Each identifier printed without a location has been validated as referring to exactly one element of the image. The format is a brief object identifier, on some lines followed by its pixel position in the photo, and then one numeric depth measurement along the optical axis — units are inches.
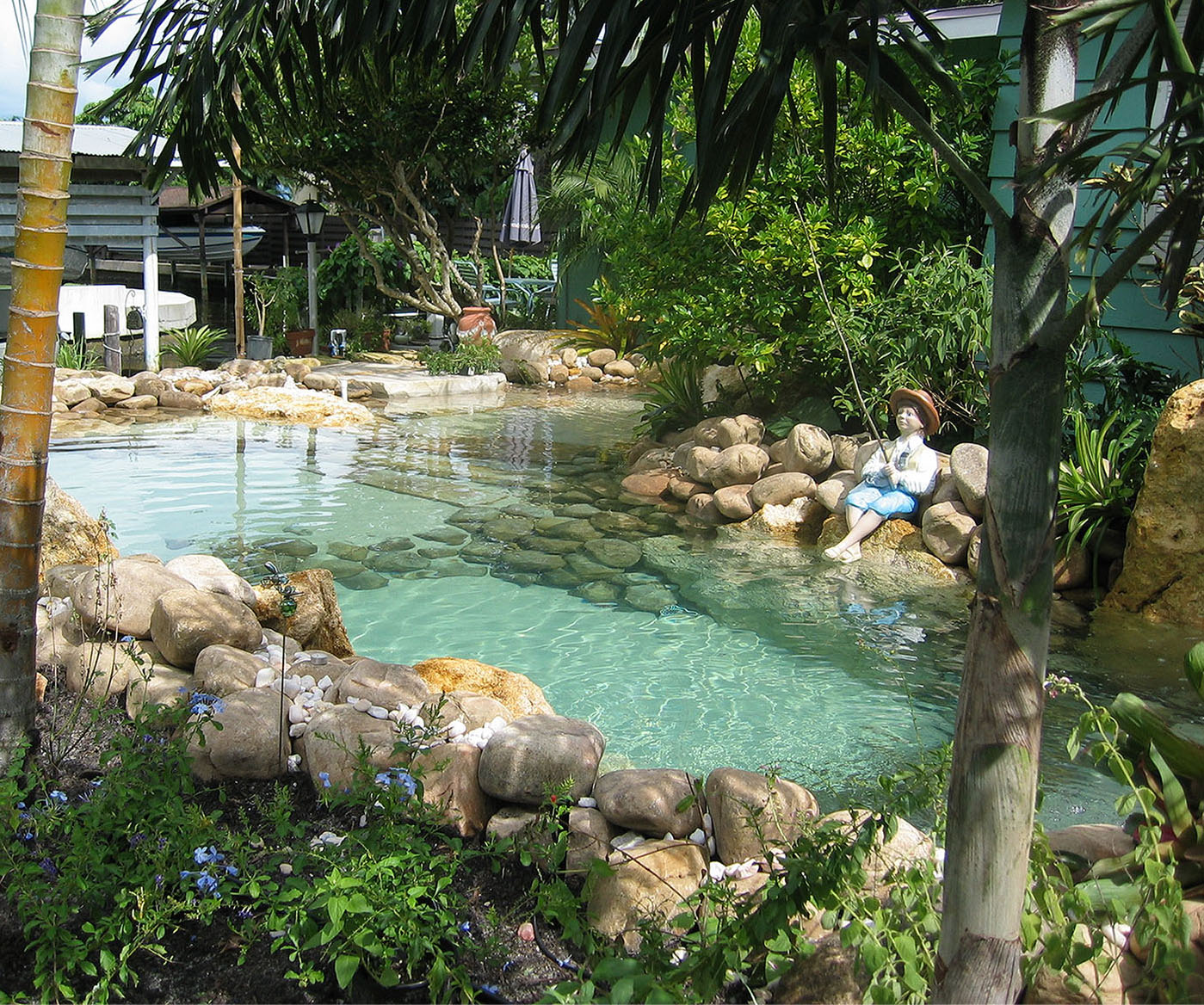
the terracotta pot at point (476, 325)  675.4
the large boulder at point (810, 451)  350.3
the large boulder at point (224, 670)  162.7
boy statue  303.1
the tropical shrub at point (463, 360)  625.6
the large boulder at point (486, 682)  185.0
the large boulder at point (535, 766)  132.5
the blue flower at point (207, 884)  101.6
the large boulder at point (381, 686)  159.9
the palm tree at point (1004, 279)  78.5
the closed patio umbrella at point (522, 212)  710.5
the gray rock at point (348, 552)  293.1
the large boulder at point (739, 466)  357.4
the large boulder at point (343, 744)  135.5
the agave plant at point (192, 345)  613.3
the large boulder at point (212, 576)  206.8
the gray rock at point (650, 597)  264.7
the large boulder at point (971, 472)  290.5
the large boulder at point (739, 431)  382.9
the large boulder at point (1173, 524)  247.4
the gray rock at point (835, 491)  323.3
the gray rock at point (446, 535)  314.5
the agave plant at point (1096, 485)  273.4
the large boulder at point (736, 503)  342.6
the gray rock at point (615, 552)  297.4
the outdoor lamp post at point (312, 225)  687.7
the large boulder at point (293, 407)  506.0
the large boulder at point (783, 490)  340.5
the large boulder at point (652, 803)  125.0
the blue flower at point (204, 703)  132.9
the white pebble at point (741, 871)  118.1
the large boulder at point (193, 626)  172.9
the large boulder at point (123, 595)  173.8
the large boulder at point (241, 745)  141.6
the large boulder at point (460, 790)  133.5
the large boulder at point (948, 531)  286.2
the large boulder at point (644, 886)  113.1
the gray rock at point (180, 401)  511.5
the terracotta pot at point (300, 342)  688.4
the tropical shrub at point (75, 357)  547.8
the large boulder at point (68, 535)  220.1
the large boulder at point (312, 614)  202.8
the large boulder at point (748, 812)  119.5
